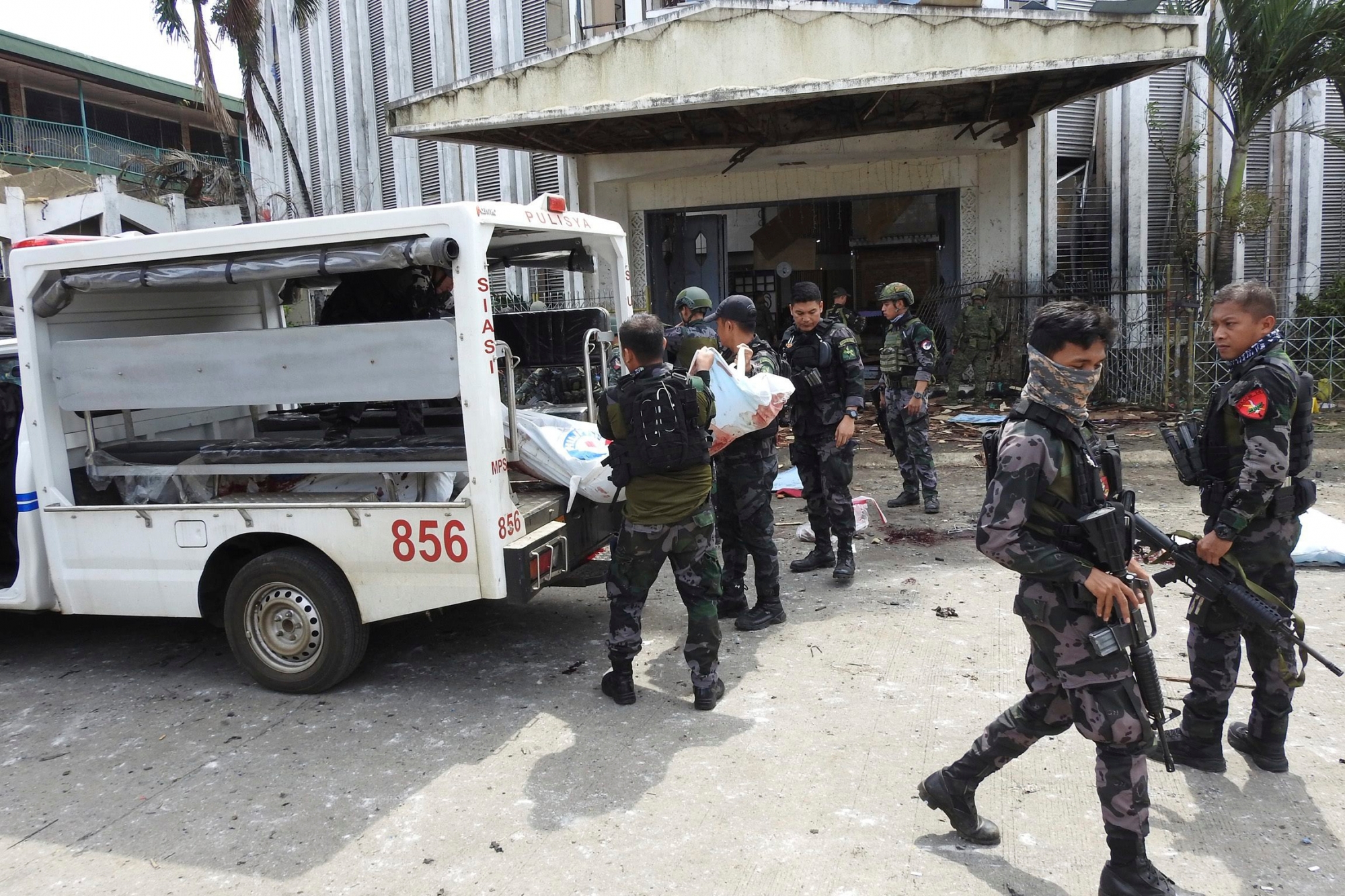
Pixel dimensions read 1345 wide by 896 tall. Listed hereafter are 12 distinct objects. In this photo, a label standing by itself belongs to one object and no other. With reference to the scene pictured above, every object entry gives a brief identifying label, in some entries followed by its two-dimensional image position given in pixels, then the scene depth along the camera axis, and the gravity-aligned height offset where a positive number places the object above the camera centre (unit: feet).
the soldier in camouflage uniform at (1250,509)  11.06 -2.57
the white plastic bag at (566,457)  16.05 -2.29
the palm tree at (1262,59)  36.35 +8.52
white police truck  13.64 -2.10
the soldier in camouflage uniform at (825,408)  20.10 -2.11
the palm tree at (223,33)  50.26 +15.55
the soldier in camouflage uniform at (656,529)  13.94 -3.10
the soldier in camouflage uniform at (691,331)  20.40 -0.43
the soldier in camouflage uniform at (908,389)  25.71 -2.36
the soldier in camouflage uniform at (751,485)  17.60 -3.17
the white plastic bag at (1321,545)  19.56 -5.26
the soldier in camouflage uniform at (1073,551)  9.01 -2.38
